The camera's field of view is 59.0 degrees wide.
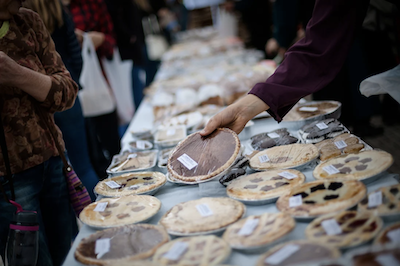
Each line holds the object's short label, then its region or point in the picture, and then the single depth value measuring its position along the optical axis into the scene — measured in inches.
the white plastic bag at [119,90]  135.6
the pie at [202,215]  42.6
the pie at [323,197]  40.6
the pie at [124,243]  39.3
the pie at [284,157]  56.1
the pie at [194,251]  36.1
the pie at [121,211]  47.8
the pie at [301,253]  31.8
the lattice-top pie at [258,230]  37.3
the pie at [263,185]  47.8
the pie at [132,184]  56.8
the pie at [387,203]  36.8
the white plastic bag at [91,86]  107.3
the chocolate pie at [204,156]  55.2
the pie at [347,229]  33.7
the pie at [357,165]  46.4
